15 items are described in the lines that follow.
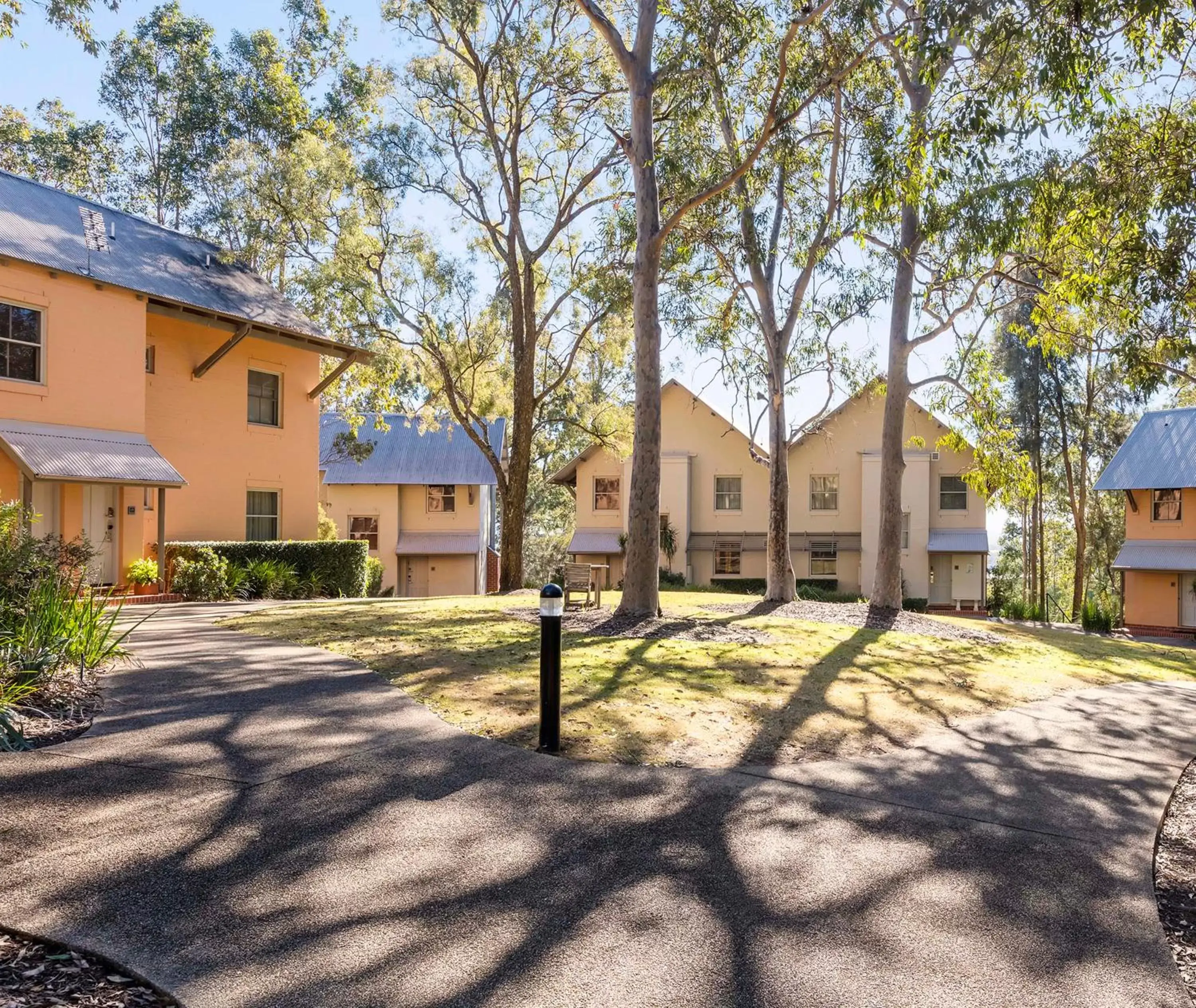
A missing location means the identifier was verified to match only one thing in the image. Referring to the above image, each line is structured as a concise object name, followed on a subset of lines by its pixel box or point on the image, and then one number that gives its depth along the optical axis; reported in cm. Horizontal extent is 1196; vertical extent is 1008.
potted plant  1667
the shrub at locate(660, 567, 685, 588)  3148
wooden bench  1500
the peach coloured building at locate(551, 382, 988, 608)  3253
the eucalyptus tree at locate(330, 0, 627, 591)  2077
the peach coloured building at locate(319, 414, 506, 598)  3494
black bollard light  591
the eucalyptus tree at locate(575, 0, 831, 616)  1277
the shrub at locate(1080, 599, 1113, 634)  2573
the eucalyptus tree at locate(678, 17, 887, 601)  1299
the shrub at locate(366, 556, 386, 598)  2628
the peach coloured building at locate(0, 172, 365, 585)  1550
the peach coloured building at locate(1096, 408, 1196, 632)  2962
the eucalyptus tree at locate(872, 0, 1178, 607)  812
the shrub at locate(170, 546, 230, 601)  1697
